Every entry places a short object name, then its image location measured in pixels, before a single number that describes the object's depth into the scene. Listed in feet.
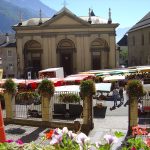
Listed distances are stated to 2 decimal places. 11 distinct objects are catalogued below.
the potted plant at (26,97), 65.06
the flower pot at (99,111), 54.88
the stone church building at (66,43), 122.42
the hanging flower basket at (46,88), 49.03
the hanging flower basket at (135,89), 43.06
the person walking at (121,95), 64.39
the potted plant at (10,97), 52.88
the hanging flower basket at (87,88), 46.71
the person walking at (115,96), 61.30
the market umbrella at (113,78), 74.23
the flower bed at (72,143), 10.43
